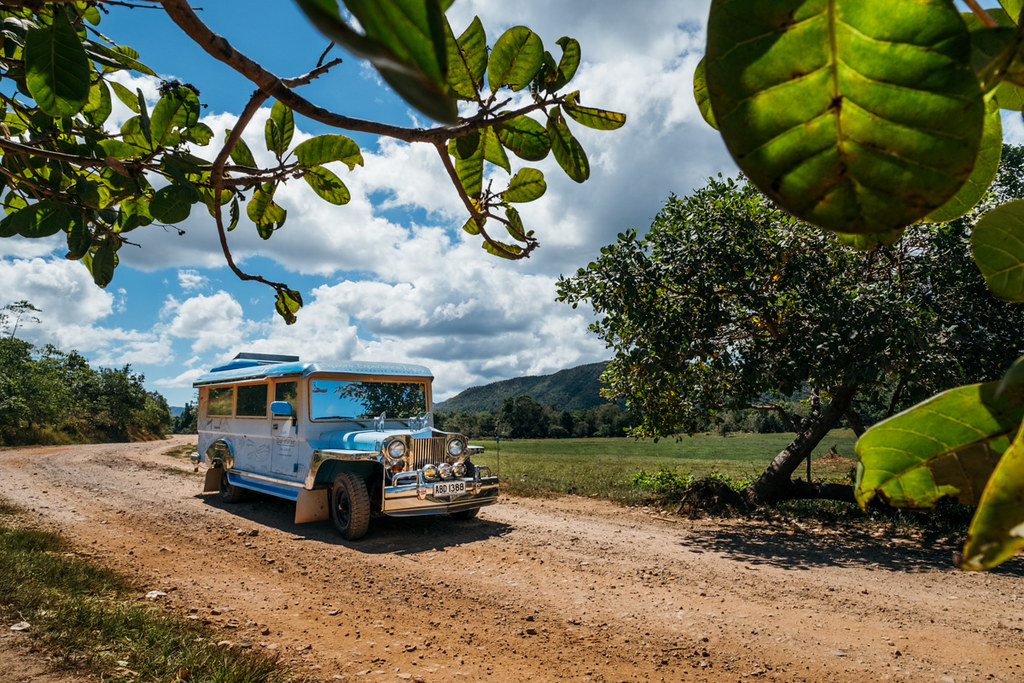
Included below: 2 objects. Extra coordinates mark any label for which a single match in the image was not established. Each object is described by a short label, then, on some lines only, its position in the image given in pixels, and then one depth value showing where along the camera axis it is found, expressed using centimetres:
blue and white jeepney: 642
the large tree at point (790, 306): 637
